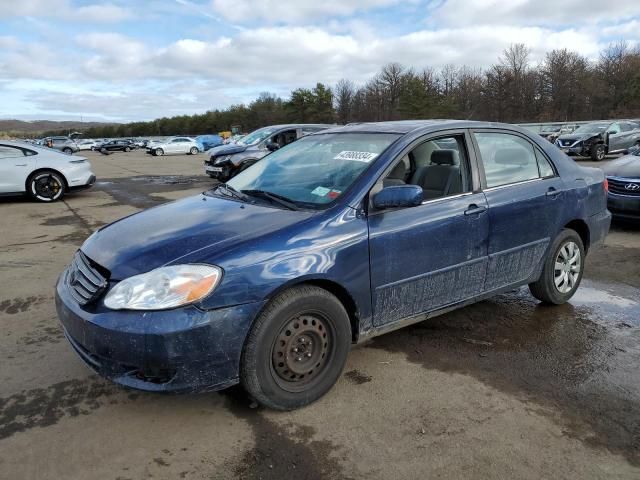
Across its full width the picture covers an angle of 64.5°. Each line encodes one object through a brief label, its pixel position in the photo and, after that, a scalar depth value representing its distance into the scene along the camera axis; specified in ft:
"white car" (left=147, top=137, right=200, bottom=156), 138.16
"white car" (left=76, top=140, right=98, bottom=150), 220.43
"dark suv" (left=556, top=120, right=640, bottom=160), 66.59
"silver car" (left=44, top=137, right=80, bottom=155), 156.04
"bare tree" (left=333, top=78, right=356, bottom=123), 298.97
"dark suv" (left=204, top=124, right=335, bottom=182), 46.11
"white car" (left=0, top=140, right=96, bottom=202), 36.37
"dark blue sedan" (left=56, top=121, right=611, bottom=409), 8.59
